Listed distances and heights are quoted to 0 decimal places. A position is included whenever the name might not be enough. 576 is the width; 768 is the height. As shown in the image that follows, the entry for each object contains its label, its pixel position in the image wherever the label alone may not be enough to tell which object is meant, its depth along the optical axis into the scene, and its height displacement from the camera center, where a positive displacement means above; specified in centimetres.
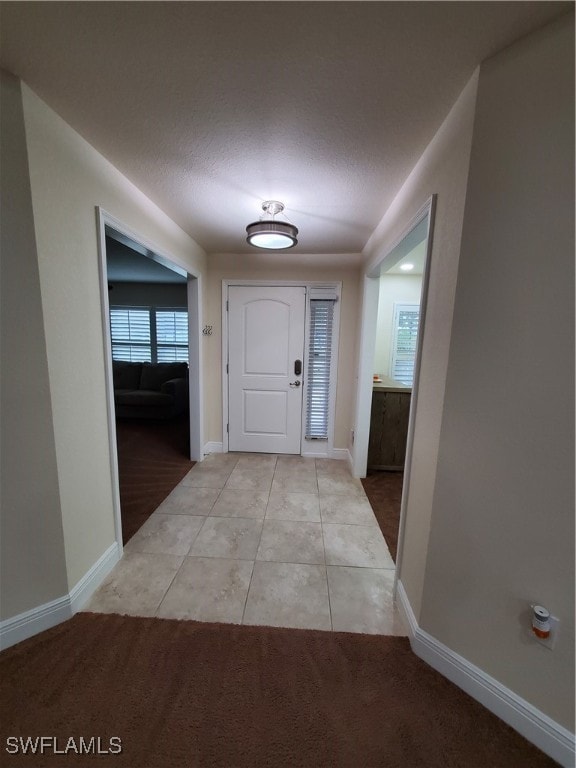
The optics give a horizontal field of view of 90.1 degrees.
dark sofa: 450 -84
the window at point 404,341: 405 +10
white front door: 319 -28
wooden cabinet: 296 -84
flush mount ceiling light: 187 +73
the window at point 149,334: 556 +9
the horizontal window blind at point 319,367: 320 -25
